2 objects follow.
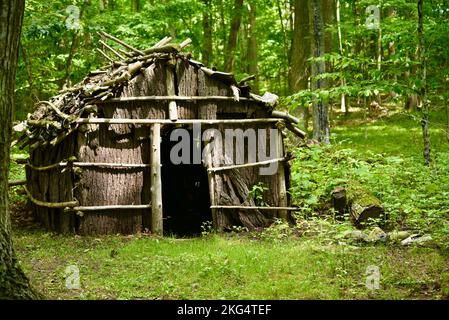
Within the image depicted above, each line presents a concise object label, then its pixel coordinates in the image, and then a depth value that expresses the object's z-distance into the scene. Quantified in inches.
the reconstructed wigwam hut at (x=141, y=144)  411.8
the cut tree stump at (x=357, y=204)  414.3
